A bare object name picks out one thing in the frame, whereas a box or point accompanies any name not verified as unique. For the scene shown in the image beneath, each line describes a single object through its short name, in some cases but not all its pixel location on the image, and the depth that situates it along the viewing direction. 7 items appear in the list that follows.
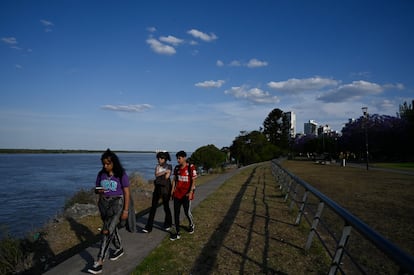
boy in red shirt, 6.20
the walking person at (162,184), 6.47
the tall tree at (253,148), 63.50
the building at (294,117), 157.88
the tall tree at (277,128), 81.06
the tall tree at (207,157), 43.16
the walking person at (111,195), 4.54
